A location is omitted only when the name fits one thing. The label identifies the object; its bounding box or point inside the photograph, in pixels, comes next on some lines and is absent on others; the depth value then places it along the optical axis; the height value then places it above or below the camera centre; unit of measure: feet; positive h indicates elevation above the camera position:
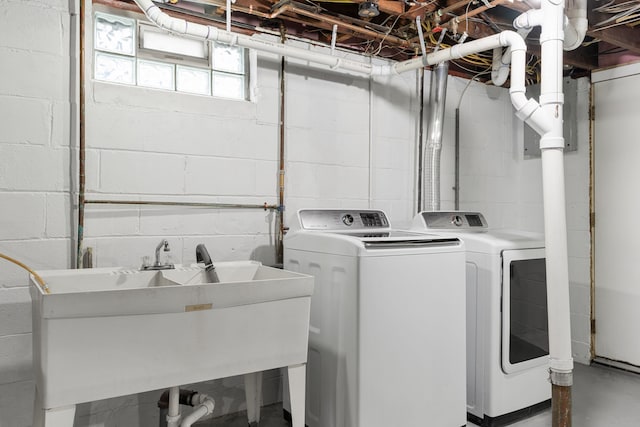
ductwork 10.41 +1.65
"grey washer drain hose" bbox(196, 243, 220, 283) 6.67 -0.78
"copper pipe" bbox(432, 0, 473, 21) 8.16 +3.81
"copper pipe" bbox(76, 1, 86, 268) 7.09 +1.16
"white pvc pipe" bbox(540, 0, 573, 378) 7.23 +0.29
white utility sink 4.71 -1.39
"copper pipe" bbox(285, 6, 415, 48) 8.25 +3.66
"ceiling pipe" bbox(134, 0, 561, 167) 7.25 +3.01
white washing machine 6.62 -1.78
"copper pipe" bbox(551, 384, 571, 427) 7.21 -3.03
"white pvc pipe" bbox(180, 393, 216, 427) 6.21 -2.73
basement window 7.65 +2.73
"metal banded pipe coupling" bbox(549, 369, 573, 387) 7.19 -2.60
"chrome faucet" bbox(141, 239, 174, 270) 6.75 -0.77
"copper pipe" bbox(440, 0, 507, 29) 7.85 +3.68
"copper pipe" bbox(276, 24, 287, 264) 8.96 +0.94
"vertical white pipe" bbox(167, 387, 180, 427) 6.02 -2.56
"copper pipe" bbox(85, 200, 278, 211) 7.34 +0.17
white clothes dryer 8.12 -2.09
